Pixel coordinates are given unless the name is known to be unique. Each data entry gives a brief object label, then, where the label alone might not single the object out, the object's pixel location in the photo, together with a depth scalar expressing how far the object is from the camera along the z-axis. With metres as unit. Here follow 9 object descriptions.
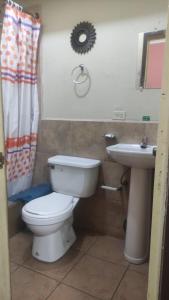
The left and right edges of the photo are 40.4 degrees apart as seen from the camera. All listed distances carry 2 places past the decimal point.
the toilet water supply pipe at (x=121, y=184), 1.95
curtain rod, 1.84
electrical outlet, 1.90
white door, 1.02
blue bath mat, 2.00
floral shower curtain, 1.90
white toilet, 1.64
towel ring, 2.00
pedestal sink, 1.66
